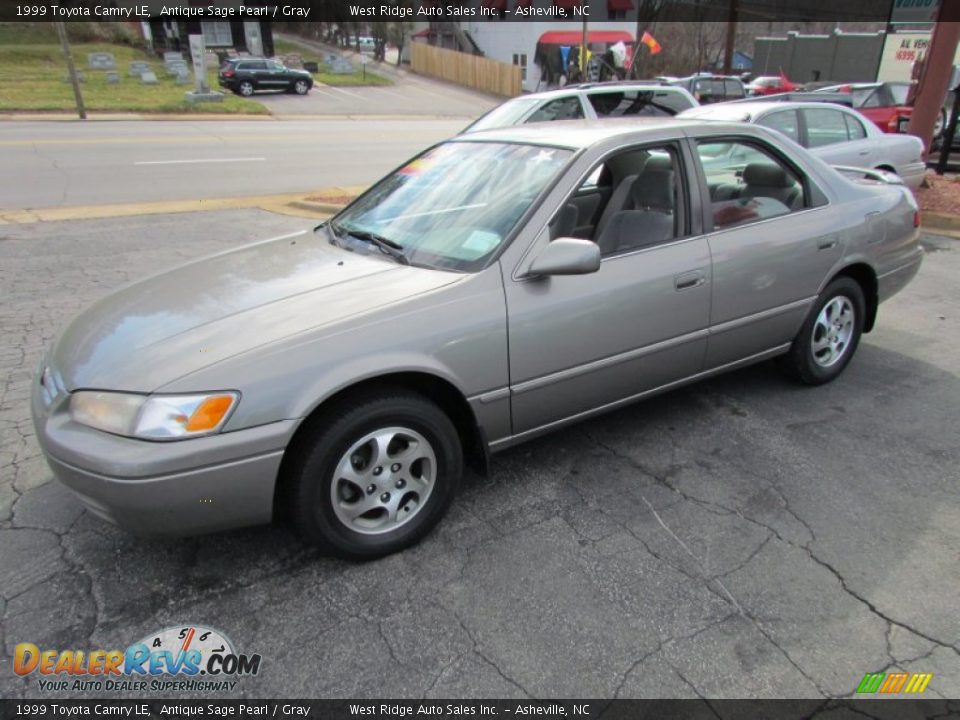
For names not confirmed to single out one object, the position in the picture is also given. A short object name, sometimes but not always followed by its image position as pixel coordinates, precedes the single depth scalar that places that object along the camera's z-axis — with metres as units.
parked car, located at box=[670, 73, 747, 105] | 19.50
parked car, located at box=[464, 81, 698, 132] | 9.02
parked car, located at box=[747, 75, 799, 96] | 23.96
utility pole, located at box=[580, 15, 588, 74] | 31.23
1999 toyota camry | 2.34
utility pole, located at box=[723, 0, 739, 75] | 29.28
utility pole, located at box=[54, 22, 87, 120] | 19.42
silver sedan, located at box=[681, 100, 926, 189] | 7.48
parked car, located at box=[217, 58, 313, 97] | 31.72
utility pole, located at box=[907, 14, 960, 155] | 9.38
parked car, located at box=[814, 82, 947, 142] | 14.08
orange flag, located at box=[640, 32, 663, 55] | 34.88
